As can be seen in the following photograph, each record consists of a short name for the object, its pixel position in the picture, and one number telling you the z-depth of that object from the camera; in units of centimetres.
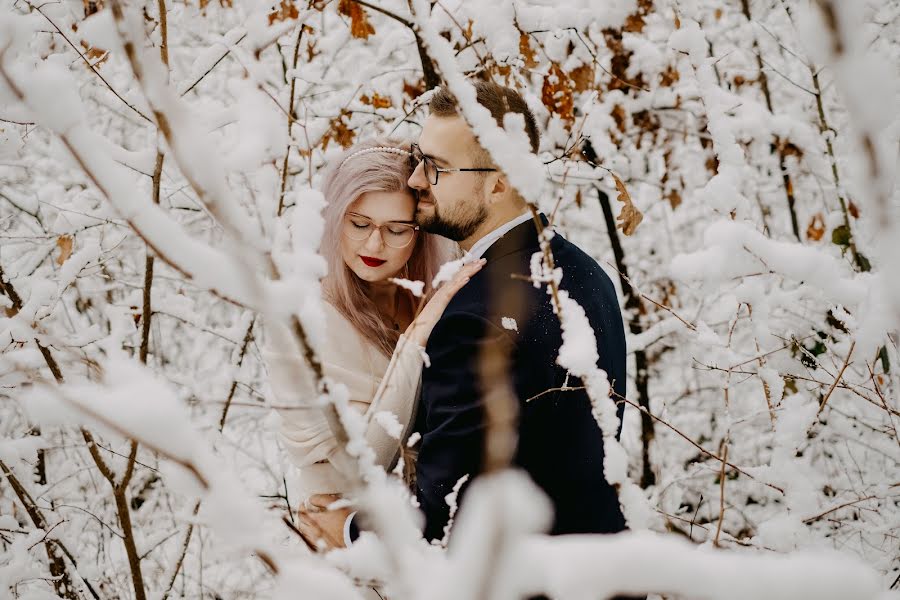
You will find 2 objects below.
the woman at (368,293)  209
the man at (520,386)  165
